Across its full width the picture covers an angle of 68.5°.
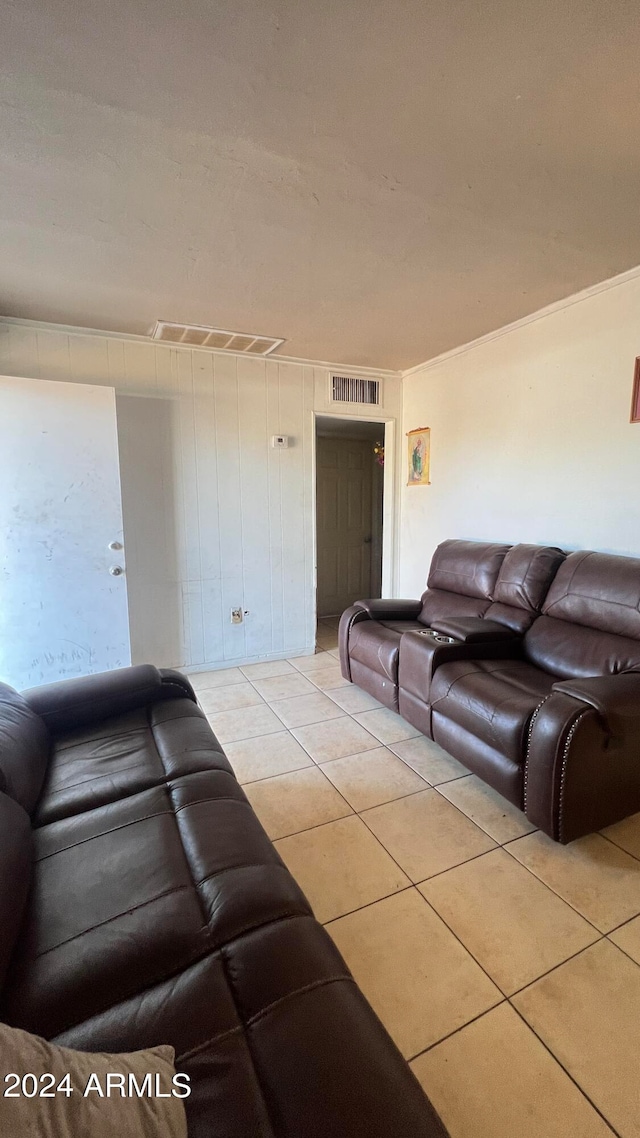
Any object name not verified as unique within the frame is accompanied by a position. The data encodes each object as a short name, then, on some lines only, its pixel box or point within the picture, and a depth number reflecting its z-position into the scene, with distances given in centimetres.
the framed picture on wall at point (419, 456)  395
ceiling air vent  308
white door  281
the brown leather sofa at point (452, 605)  264
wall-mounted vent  395
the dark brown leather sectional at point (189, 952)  69
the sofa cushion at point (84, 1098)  53
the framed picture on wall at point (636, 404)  240
